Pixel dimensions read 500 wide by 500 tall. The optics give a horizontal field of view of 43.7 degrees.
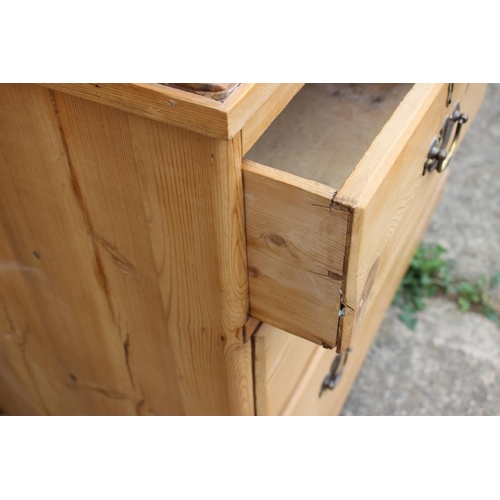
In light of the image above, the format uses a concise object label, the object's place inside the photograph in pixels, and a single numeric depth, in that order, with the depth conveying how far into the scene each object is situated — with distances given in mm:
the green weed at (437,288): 1531
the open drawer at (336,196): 507
